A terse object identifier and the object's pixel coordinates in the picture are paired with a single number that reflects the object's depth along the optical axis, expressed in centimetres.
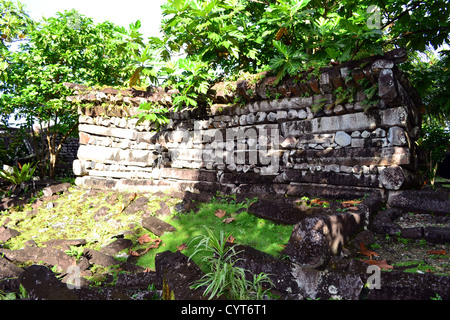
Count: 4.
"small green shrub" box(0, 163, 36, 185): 928
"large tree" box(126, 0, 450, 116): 498
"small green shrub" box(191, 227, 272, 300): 273
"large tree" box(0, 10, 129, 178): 1073
